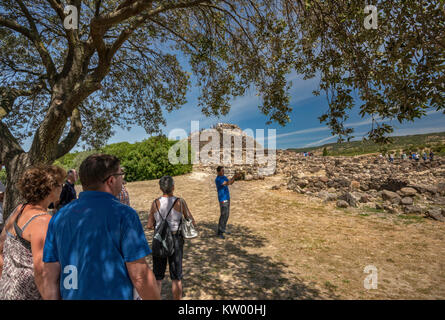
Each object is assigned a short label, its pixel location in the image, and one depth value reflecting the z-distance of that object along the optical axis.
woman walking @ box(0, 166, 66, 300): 1.90
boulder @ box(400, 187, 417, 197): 12.89
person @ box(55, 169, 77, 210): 5.00
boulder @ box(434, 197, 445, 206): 11.62
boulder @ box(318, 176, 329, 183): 16.16
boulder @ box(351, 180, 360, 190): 15.52
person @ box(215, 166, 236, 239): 6.94
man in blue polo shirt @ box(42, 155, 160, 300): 1.57
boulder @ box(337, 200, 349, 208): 11.54
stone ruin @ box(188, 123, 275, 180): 21.73
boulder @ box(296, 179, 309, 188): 16.03
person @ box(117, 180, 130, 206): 4.97
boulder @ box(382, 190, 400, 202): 11.86
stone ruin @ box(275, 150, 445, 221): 11.44
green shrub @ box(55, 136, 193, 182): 19.84
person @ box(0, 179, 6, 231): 4.61
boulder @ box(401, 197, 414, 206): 10.99
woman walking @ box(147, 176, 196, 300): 3.43
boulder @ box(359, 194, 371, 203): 12.15
